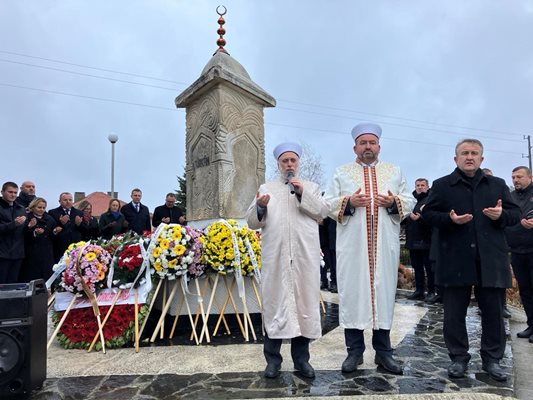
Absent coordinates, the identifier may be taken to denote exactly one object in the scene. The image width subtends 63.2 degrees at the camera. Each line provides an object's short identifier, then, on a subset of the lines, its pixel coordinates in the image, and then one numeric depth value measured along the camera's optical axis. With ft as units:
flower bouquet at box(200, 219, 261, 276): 16.70
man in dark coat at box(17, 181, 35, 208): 24.71
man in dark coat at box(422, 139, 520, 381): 11.58
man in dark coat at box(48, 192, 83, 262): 24.98
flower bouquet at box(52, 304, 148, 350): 15.44
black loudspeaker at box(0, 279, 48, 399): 10.18
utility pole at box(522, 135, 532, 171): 118.95
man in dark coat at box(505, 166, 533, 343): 16.24
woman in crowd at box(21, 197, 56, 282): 22.00
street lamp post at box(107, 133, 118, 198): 49.73
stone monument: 19.99
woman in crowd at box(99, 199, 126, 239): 26.20
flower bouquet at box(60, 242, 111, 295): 15.48
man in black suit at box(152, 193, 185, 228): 26.35
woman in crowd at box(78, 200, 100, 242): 26.53
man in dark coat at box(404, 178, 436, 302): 23.84
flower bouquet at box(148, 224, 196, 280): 15.89
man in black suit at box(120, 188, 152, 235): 28.04
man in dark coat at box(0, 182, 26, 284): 19.75
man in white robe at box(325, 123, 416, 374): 11.98
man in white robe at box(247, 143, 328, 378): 11.68
